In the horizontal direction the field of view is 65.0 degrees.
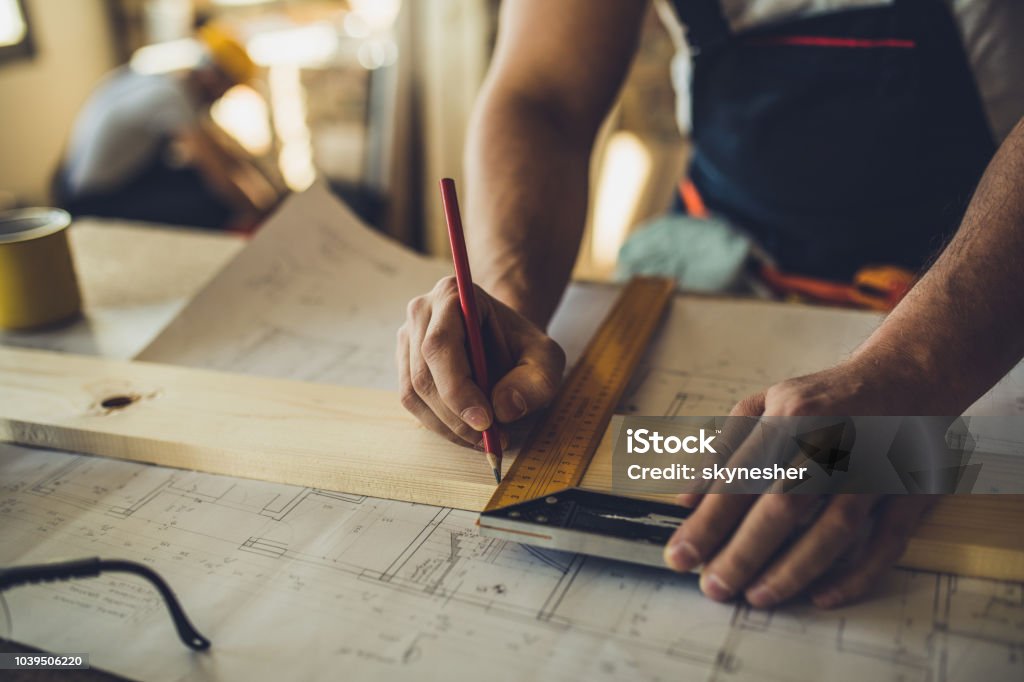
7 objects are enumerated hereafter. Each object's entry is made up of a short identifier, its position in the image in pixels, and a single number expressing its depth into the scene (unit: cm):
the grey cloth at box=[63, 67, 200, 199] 296
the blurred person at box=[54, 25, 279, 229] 298
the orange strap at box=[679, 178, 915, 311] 117
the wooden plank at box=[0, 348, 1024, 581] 66
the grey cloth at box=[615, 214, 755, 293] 131
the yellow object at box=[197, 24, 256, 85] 339
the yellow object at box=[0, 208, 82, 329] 119
